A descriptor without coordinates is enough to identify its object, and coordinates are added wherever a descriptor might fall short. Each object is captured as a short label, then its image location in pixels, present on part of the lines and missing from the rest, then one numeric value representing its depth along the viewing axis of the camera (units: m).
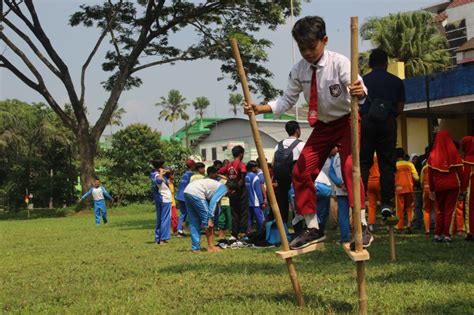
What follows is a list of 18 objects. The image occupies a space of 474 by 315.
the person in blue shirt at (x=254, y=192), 13.21
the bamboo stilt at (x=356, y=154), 4.25
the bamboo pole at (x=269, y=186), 4.85
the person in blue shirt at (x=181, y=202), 14.18
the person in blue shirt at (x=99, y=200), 22.64
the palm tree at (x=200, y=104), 92.19
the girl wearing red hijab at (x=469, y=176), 9.78
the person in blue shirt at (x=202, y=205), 10.64
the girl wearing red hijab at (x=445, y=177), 9.65
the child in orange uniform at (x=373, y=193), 10.77
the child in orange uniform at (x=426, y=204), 11.34
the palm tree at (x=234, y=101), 90.75
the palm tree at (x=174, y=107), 90.06
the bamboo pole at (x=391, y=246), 7.46
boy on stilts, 4.72
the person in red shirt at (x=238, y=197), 12.41
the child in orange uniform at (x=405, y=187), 11.84
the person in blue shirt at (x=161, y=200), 12.96
